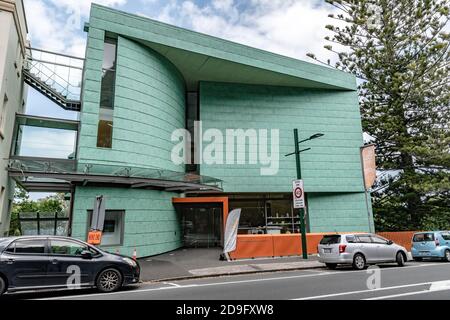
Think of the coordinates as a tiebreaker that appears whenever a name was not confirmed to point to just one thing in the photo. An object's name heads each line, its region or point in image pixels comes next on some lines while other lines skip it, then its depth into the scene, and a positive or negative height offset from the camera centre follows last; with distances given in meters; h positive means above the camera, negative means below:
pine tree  23.89 +9.59
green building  14.43 +4.72
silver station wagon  11.47 -1.62
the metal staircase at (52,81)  15.99 +7.31
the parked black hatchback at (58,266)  7.30 -1.40
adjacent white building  12.31 +6.19
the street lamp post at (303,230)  14.37 -0.94
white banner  14.10 -1.07
